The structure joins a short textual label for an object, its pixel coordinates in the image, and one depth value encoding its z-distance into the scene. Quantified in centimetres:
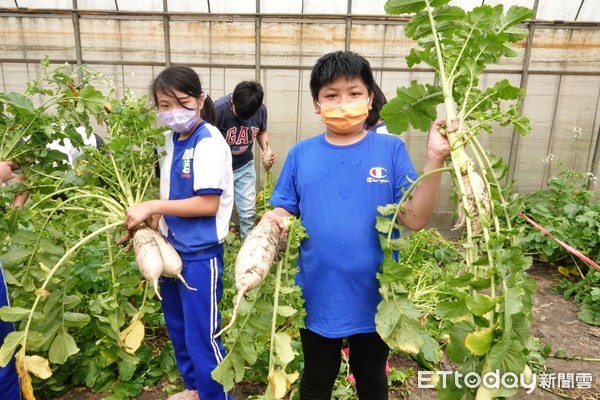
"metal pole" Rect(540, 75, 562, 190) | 500
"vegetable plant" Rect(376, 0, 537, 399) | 108
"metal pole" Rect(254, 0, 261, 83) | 480
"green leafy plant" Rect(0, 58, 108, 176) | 199
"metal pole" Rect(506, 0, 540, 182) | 482
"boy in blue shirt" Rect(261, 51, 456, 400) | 159
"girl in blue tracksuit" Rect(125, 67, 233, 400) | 193
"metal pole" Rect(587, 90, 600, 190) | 502
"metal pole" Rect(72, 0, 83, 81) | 473
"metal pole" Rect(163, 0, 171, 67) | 477
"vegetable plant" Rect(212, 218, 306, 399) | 145
